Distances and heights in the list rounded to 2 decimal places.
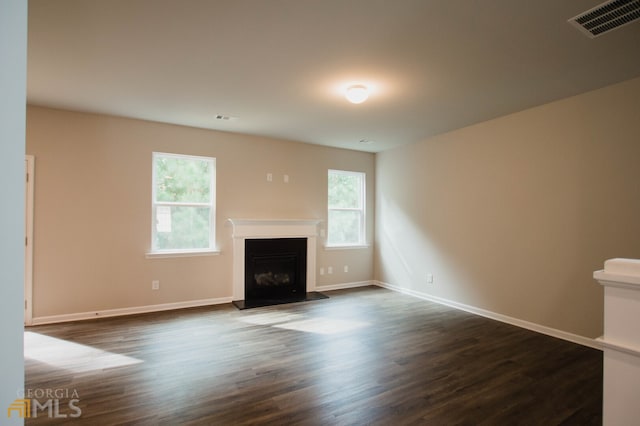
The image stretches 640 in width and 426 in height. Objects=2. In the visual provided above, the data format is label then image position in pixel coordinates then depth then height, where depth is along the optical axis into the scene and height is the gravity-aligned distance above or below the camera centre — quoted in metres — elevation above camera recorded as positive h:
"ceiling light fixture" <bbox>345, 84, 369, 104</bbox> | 3.11 +1.20
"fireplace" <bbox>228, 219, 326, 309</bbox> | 4.91 -0.83
